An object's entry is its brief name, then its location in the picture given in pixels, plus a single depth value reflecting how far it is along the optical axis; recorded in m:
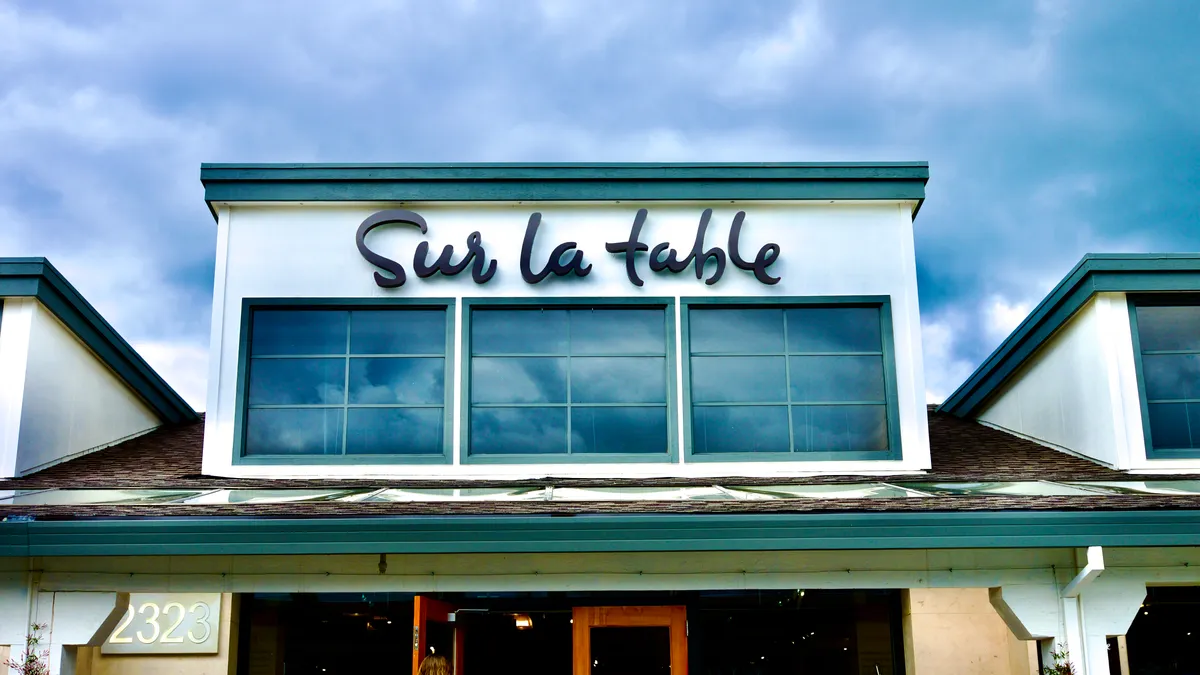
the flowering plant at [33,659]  8.83
